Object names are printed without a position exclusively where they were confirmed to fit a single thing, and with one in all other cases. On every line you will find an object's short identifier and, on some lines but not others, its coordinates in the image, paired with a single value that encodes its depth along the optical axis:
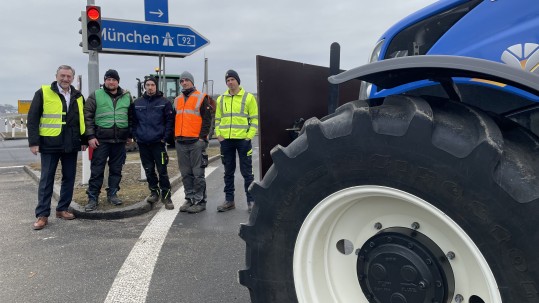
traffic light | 6.35
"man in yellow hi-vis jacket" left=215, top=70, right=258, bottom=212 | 5.79
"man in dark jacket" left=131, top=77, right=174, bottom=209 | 5.89
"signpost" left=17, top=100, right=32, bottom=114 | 24.08
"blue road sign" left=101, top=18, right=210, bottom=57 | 6.96
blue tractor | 1.48
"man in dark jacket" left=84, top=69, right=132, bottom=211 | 5.65
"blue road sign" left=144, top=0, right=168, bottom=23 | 7.34
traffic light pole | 6.62
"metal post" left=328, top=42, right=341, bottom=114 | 2.84
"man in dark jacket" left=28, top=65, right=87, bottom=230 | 5.11
